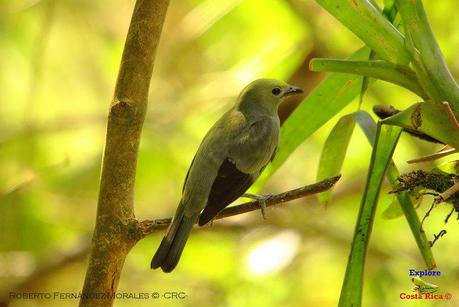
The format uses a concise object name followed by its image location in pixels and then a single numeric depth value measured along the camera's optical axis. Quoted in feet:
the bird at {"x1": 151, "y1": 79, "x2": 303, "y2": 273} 17.87
